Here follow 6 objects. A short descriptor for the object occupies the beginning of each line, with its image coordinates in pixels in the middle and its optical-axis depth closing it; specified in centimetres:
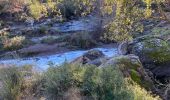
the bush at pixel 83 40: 2171
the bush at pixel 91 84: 556
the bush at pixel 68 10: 2783
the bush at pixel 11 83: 636
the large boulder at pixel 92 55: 1063
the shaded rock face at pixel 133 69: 768
